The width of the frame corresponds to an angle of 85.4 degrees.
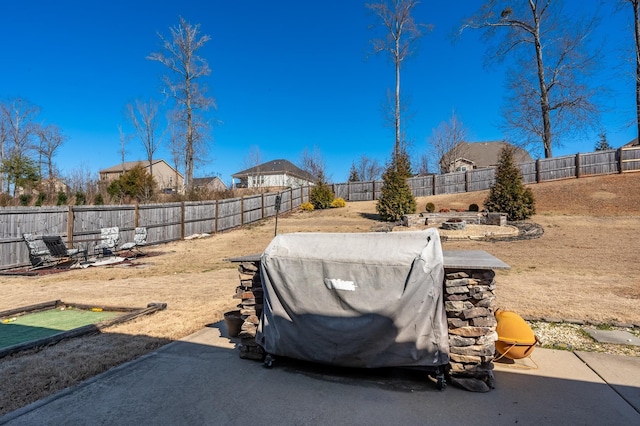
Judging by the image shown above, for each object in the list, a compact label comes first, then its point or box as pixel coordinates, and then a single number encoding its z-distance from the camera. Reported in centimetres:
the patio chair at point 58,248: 998
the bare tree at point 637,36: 2105
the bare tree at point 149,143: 3366
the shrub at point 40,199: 1583
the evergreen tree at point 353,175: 3774
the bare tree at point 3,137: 2960
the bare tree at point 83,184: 2275
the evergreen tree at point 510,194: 1570
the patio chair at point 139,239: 1293
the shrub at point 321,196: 2522
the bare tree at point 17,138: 3003
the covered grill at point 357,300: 291
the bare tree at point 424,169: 4431
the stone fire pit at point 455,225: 1426
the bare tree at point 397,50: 2591
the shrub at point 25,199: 1605
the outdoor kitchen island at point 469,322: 296
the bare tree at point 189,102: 2433
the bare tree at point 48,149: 3357
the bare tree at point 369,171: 4674
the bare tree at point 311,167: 4475
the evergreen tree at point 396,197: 1852
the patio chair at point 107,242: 1177
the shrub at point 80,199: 1730
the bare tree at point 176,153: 2656
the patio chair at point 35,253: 979
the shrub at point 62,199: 1688
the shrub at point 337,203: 2508
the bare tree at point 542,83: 2350
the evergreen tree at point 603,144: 3716
